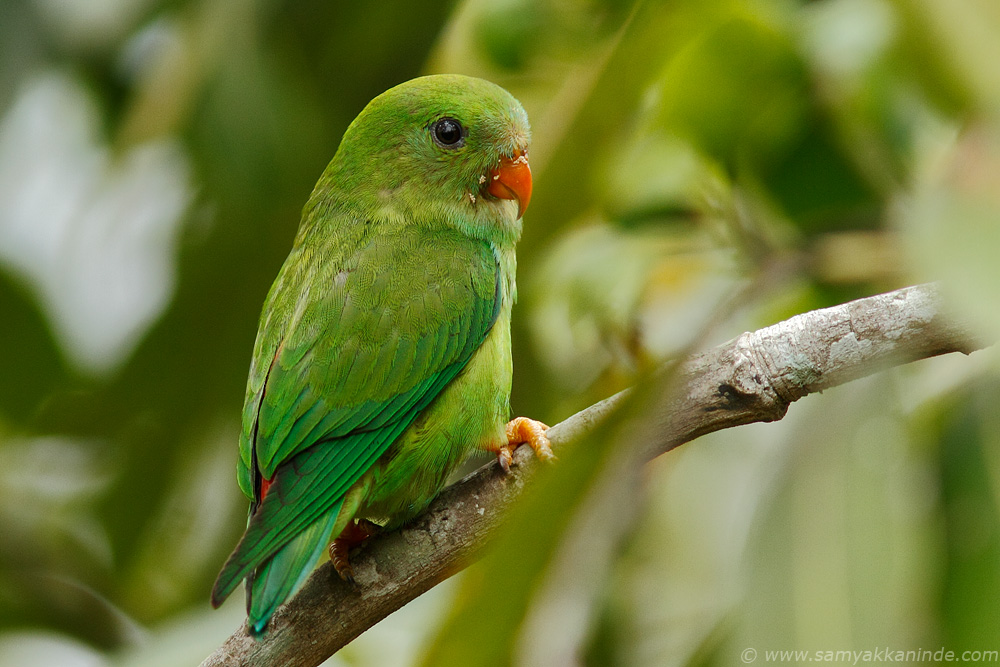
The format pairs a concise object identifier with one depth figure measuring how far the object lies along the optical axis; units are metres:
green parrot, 3.06
